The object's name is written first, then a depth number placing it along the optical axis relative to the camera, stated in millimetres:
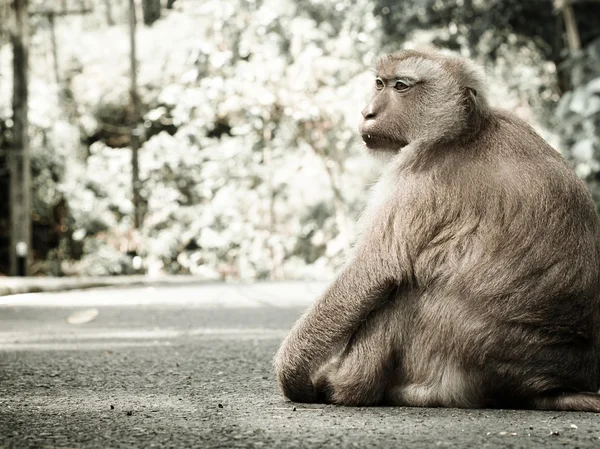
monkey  3615
